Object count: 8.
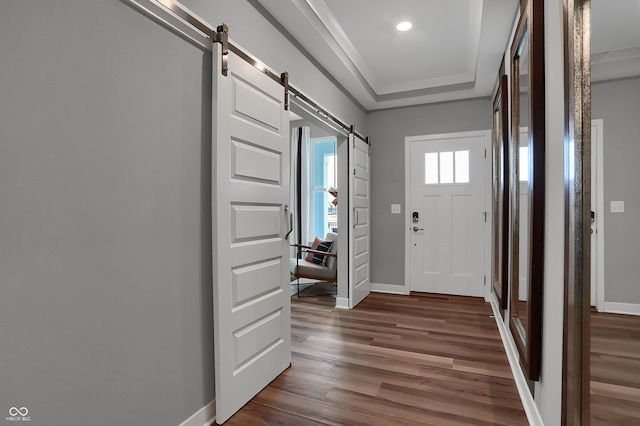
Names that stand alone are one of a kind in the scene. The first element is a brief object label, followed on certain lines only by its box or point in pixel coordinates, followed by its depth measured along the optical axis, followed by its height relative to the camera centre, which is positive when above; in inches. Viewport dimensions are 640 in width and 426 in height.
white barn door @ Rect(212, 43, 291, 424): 69.0 -4.5
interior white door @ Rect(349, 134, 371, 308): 153.3 -3.9
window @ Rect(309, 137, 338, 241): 248.4 +19.6
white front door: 168.9 +0.1
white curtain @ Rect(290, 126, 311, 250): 246.1 +23.0
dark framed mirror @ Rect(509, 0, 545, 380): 63.1 +6.2
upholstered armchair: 177.3 -27.9
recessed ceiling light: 112.7 +64.0
